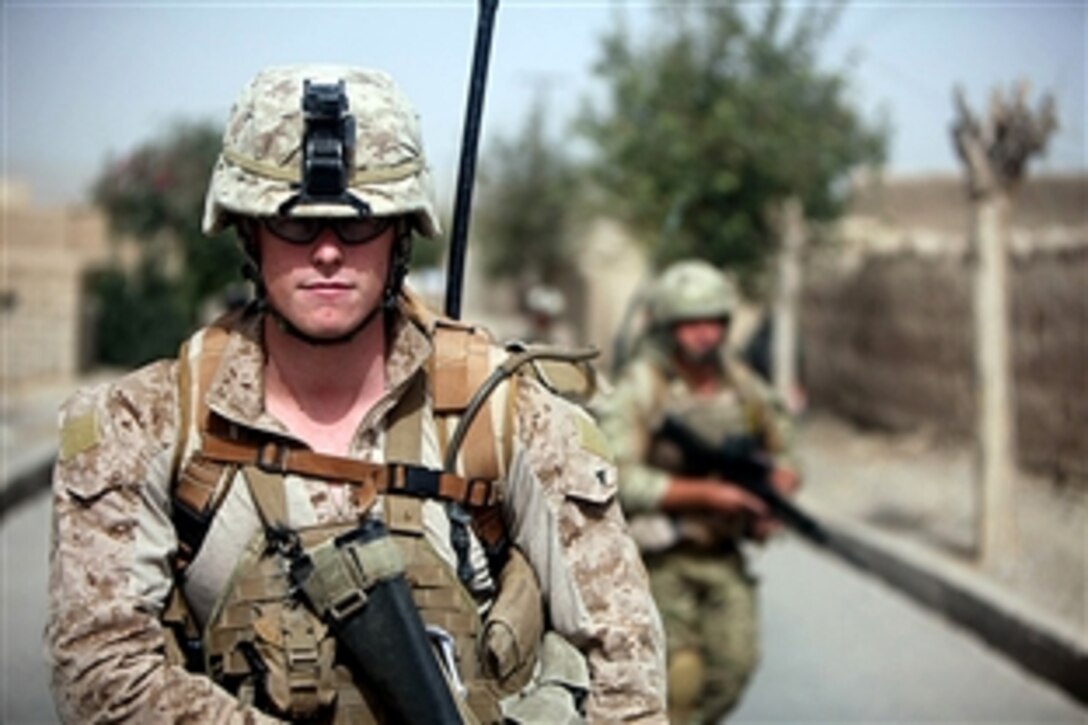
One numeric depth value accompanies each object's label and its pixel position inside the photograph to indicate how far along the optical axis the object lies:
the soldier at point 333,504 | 2.38
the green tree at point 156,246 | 24.22
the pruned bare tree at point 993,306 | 9.86
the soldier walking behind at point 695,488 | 5.91
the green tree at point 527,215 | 37.59
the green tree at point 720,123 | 15.38
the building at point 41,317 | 20.31
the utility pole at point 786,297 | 16.05
